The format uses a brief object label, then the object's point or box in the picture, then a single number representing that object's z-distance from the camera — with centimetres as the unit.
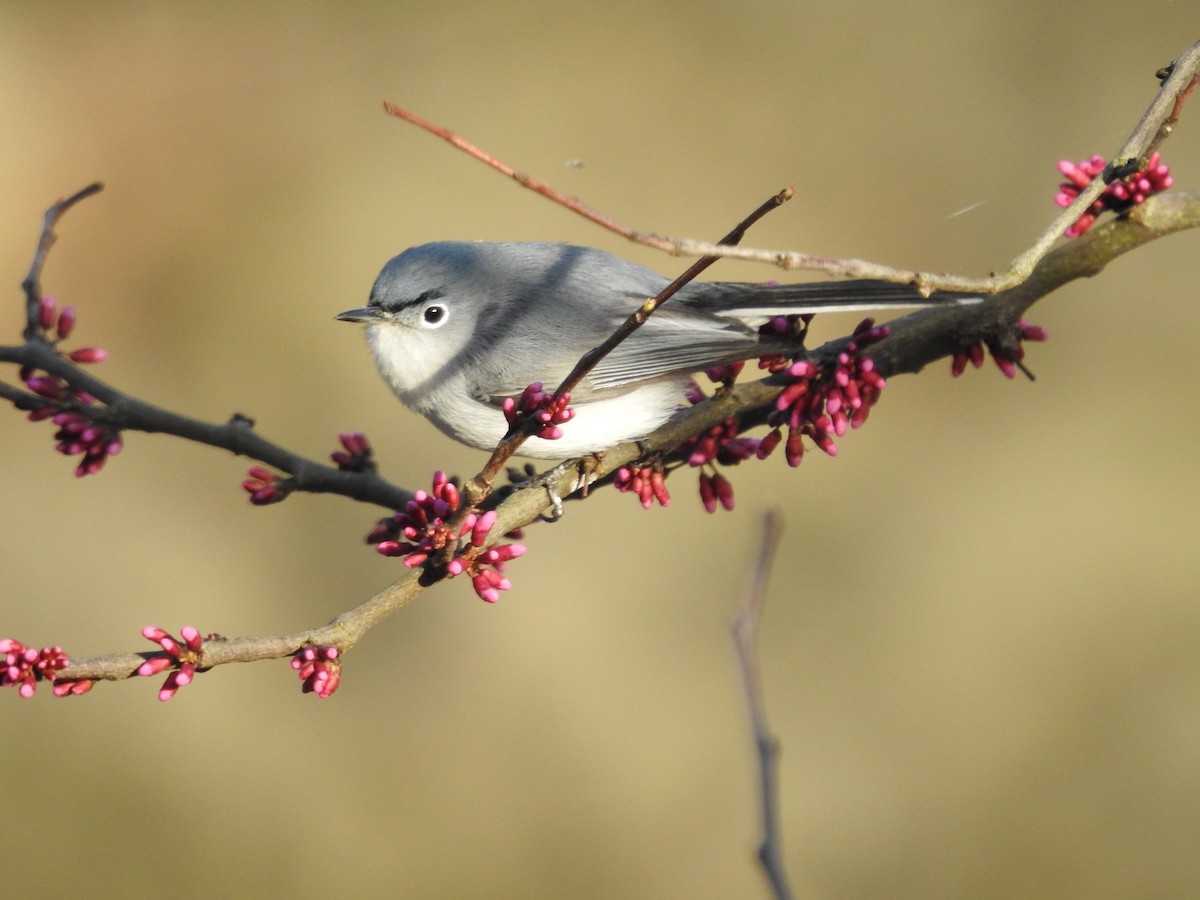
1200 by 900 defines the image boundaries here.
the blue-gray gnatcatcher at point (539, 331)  616
